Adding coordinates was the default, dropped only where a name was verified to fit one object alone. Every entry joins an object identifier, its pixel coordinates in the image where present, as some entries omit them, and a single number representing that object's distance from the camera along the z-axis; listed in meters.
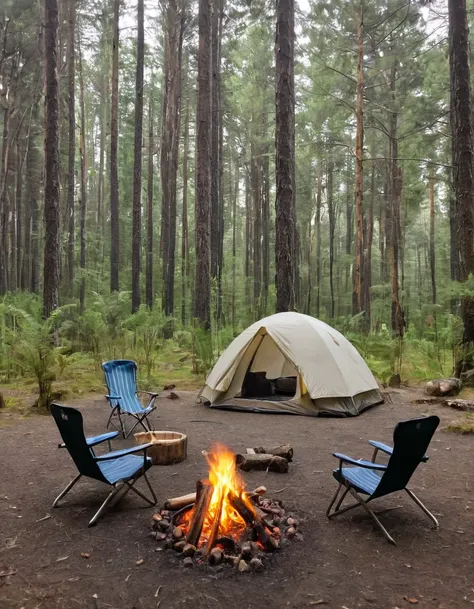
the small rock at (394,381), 9.59
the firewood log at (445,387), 8.26
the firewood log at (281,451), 4.89
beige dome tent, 7.25
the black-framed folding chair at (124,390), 6.11
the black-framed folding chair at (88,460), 3.45
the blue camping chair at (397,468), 3.23
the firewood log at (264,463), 4.61
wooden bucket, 4.83
